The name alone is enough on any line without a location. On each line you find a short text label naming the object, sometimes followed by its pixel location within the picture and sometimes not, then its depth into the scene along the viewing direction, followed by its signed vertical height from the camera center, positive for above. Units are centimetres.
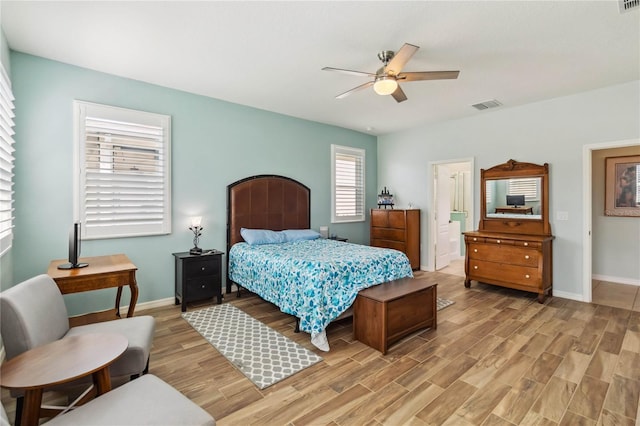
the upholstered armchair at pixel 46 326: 170 -71
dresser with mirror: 436 -29
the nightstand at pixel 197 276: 391 -82
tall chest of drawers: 600 -33
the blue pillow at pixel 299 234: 493 -33
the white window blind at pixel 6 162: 260 +47
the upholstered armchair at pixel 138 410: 131 -88
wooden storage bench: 288 -98
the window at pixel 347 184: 618 +64
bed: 304 -53
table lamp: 417 -24
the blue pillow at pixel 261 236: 456 -34
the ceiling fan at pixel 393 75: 280 +134
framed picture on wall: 510 +49
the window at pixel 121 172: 355 +53
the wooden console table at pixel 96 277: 261 -56
